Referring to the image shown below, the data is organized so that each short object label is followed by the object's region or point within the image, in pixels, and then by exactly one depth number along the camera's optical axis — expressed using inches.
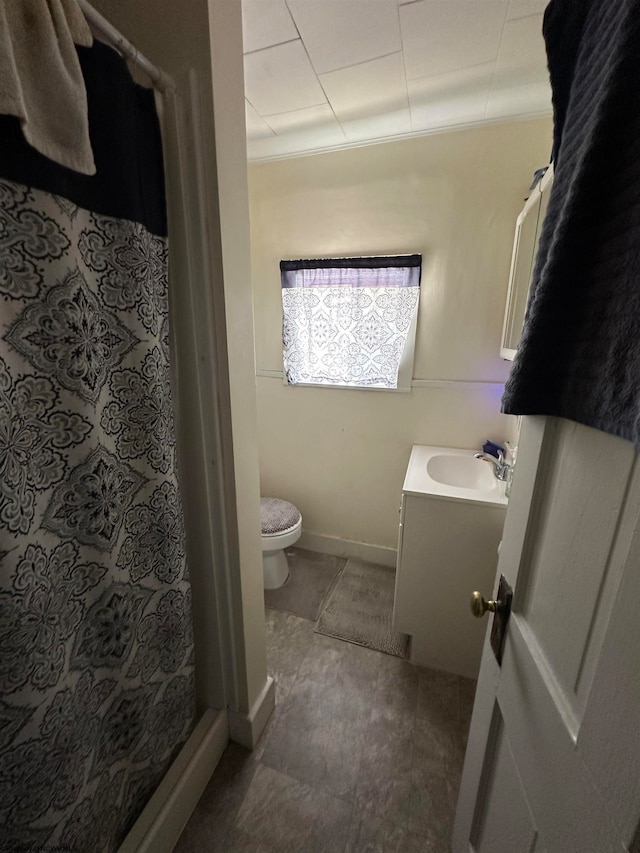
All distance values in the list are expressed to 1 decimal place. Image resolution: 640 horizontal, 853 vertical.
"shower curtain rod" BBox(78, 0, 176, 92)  24.2
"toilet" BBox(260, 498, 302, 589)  68.9
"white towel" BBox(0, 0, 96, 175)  19.9
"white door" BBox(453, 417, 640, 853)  14.0
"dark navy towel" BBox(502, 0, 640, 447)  15.1
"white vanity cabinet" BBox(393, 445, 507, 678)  52.5
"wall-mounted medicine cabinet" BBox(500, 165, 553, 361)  50.3
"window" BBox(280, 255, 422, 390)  70.2
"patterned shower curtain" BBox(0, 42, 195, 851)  23.1
